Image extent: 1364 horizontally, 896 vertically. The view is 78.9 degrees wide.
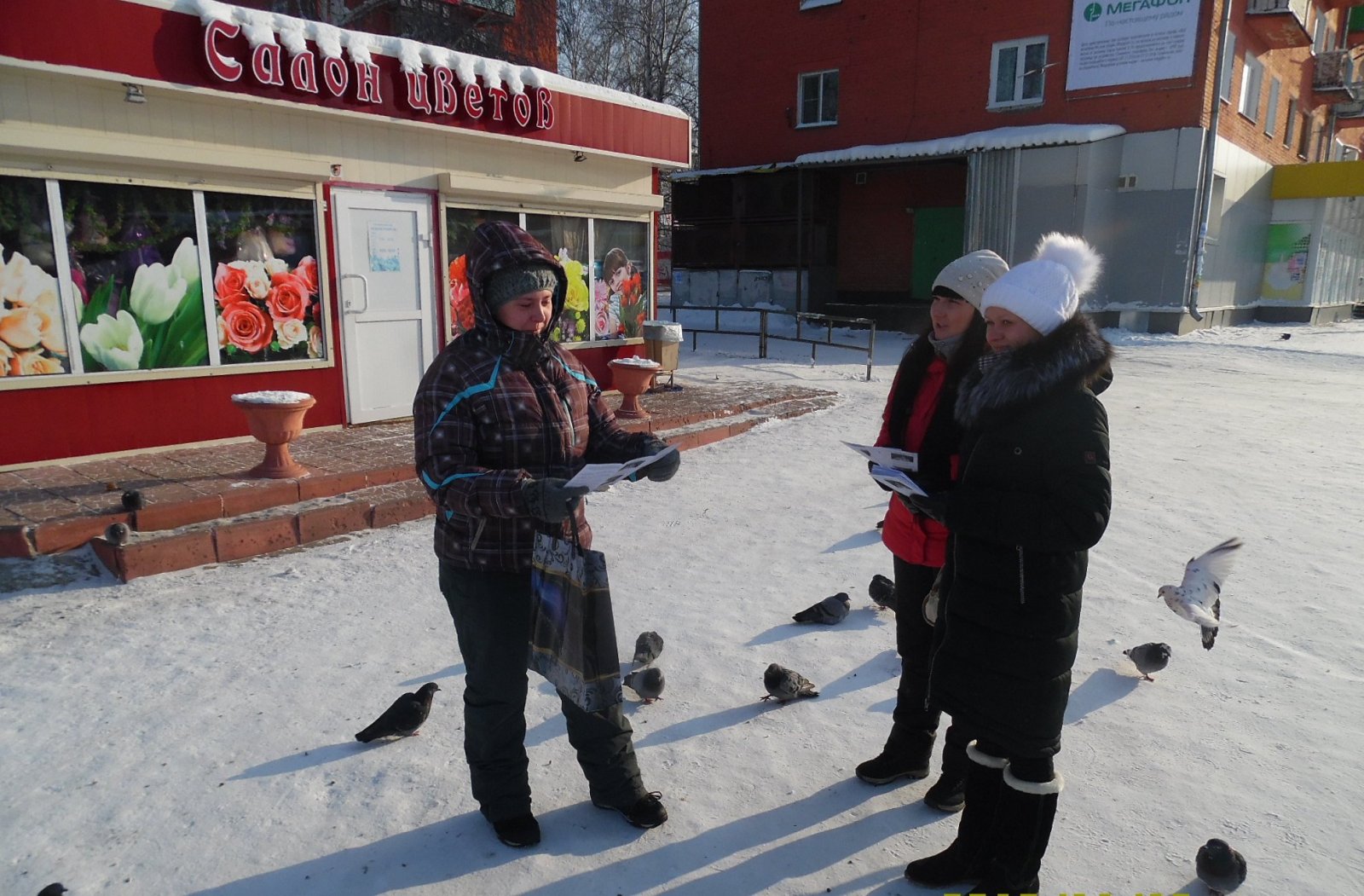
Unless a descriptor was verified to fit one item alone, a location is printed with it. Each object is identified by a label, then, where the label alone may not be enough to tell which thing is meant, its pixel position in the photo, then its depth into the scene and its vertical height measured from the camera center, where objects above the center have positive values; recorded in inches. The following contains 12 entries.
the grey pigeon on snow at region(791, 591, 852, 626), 164.6 -62.8
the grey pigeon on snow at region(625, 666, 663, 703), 134.4 -63.0
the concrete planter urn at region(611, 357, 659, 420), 328.8 -35.6
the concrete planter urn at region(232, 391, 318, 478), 224.5 -37.2
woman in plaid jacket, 91.1 -20.8
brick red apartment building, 671.8 +119.4
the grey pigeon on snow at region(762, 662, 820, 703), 133.0 -62.5
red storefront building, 231.5 +26.3
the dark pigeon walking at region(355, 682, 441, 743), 121.3 -62.5
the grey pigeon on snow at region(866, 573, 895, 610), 167.0 -59.9
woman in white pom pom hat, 82.7 -24.3
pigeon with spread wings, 114.7 -41.1
